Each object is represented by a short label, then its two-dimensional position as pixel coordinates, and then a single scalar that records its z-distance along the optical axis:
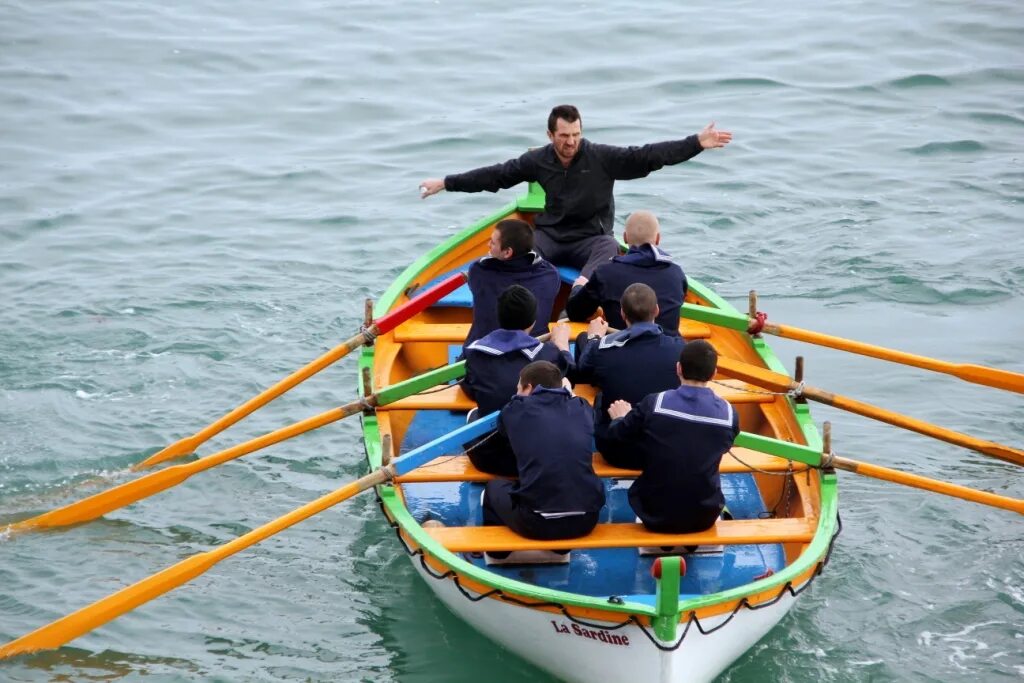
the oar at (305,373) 19.25
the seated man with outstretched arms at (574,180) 19.77
